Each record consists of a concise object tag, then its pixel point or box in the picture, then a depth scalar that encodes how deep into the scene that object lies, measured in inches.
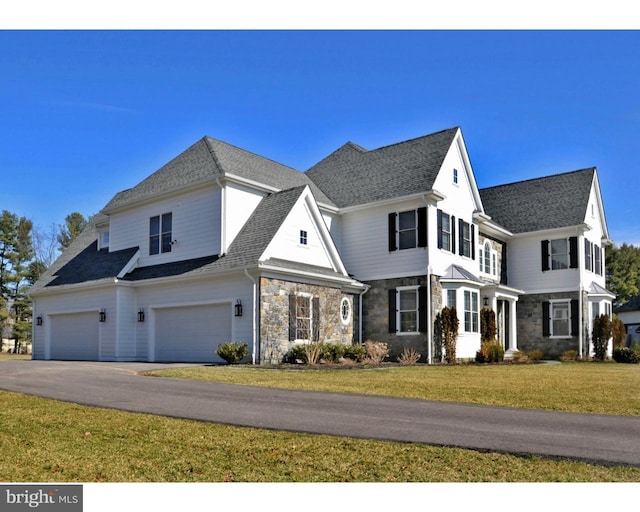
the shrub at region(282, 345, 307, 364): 834.8
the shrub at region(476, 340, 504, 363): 1008.2
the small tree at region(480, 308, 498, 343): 1076.5
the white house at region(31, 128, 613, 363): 879.7
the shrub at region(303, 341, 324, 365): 822.2
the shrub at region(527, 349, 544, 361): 1192.9
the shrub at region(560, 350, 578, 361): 1192.1
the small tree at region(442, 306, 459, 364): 954.1
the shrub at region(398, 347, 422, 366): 920.3
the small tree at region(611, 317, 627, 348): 1298.0
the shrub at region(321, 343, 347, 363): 851.4
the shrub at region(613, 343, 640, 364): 1152.2
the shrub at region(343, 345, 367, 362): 886.4
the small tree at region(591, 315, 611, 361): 1222.9
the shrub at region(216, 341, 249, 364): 799.1
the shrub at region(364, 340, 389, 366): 898.3
